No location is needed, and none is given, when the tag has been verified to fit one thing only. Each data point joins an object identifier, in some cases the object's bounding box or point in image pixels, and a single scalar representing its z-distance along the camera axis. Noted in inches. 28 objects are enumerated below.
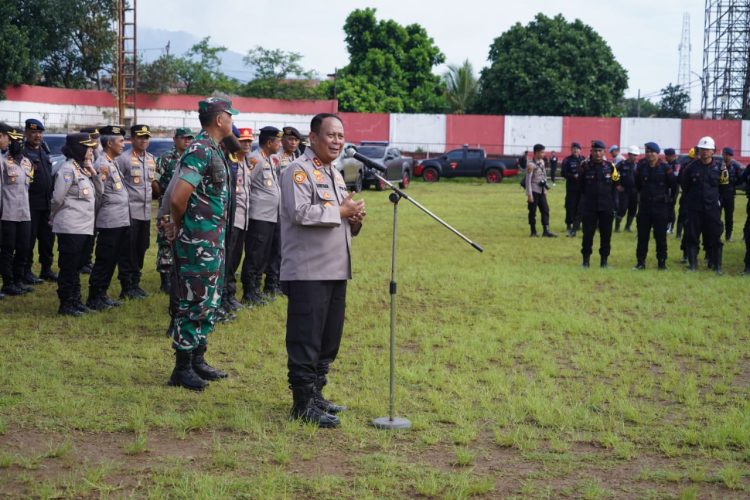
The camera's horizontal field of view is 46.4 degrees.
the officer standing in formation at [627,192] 732.0
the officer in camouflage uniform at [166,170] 392.2
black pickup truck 1475.1
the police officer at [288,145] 431.5
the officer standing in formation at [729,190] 641.0
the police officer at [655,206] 553.9
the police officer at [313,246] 226.1
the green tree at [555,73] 1967.3
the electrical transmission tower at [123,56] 1400.1
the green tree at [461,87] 2272.4
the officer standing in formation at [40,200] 441.4
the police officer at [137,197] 412.8
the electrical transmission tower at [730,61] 2126.8
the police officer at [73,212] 369.7
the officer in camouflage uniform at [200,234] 255.8
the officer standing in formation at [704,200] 536.4
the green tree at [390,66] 2074.3
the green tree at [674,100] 2809.5
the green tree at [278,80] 2114.9
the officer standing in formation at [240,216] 387.2
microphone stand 222.1
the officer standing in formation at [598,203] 548.7
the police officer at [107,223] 390.3
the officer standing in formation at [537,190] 714.8
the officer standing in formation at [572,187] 729.6
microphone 227.8
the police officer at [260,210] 407.8
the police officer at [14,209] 414.3
